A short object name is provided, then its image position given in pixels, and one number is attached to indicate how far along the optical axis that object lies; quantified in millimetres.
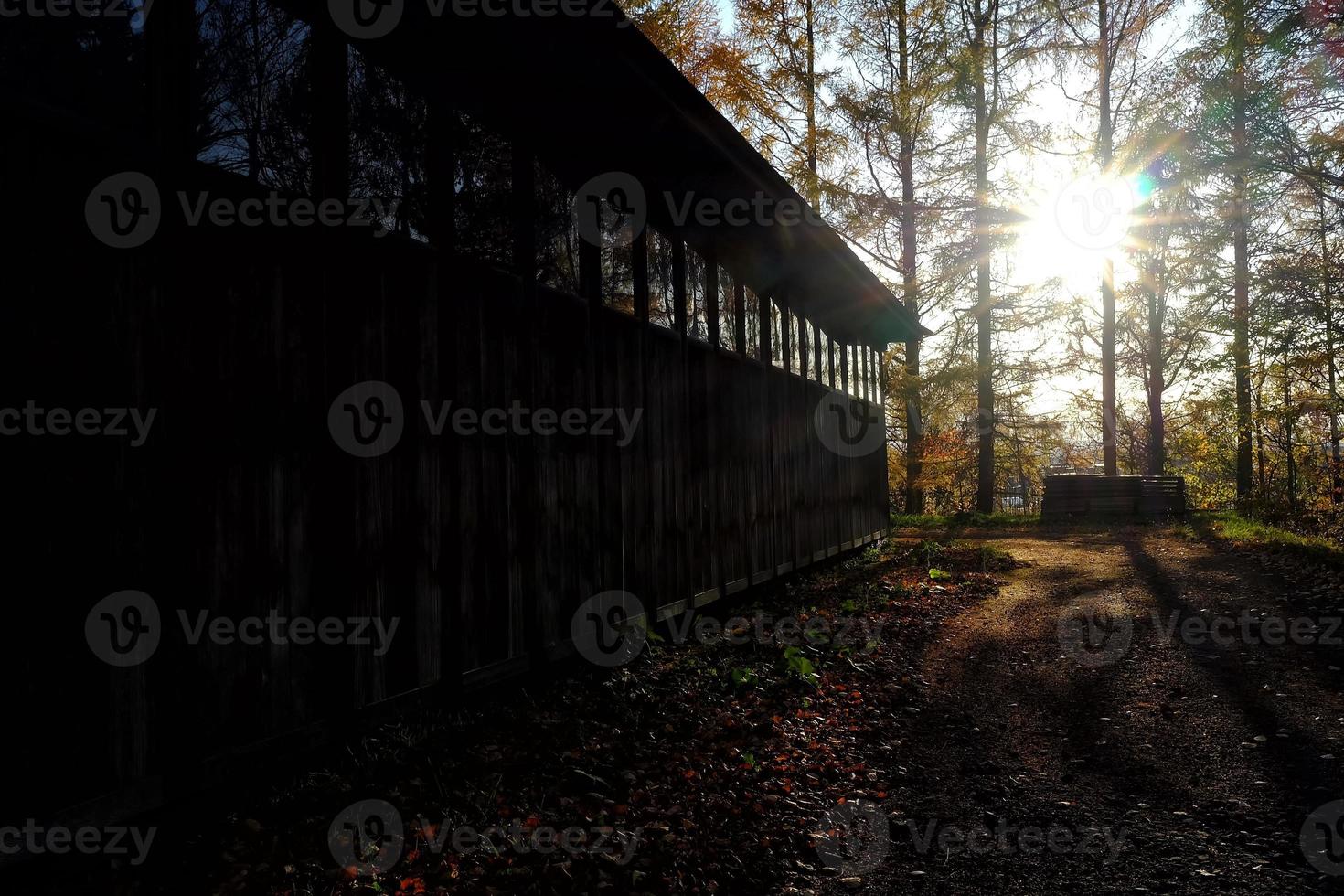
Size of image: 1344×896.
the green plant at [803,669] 6703
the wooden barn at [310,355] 3160
